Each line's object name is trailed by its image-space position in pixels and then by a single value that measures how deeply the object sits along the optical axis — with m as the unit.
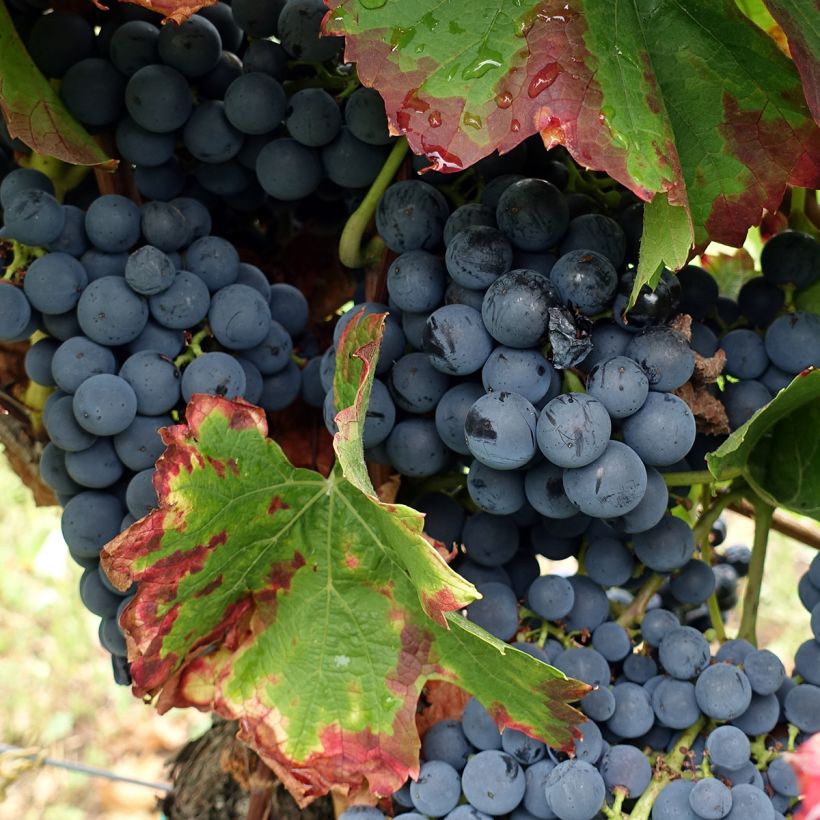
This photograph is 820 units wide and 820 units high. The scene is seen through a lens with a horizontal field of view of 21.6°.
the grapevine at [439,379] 0.45
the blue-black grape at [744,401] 0.50
